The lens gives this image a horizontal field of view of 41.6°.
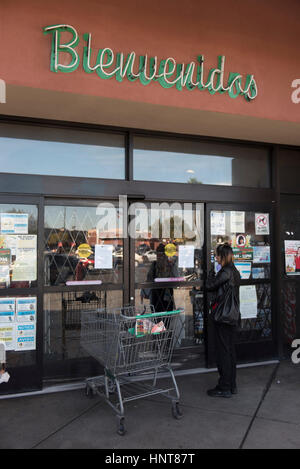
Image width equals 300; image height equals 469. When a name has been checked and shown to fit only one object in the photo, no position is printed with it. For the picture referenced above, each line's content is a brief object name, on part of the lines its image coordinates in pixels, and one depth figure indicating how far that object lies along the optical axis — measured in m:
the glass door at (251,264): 5.58
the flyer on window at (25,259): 4.61
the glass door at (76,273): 4.82
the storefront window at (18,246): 4.57
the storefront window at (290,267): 5.96
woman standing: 4.36
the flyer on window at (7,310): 4.52
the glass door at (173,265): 5.19
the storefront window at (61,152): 4.74
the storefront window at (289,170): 6.02
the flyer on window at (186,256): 5.44
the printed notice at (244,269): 5.65
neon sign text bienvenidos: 4.02
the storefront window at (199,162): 5.34
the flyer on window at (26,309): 4.58
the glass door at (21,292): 4.53
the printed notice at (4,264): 4.55
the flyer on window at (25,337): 4.55
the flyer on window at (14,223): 4.57
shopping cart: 3.75
